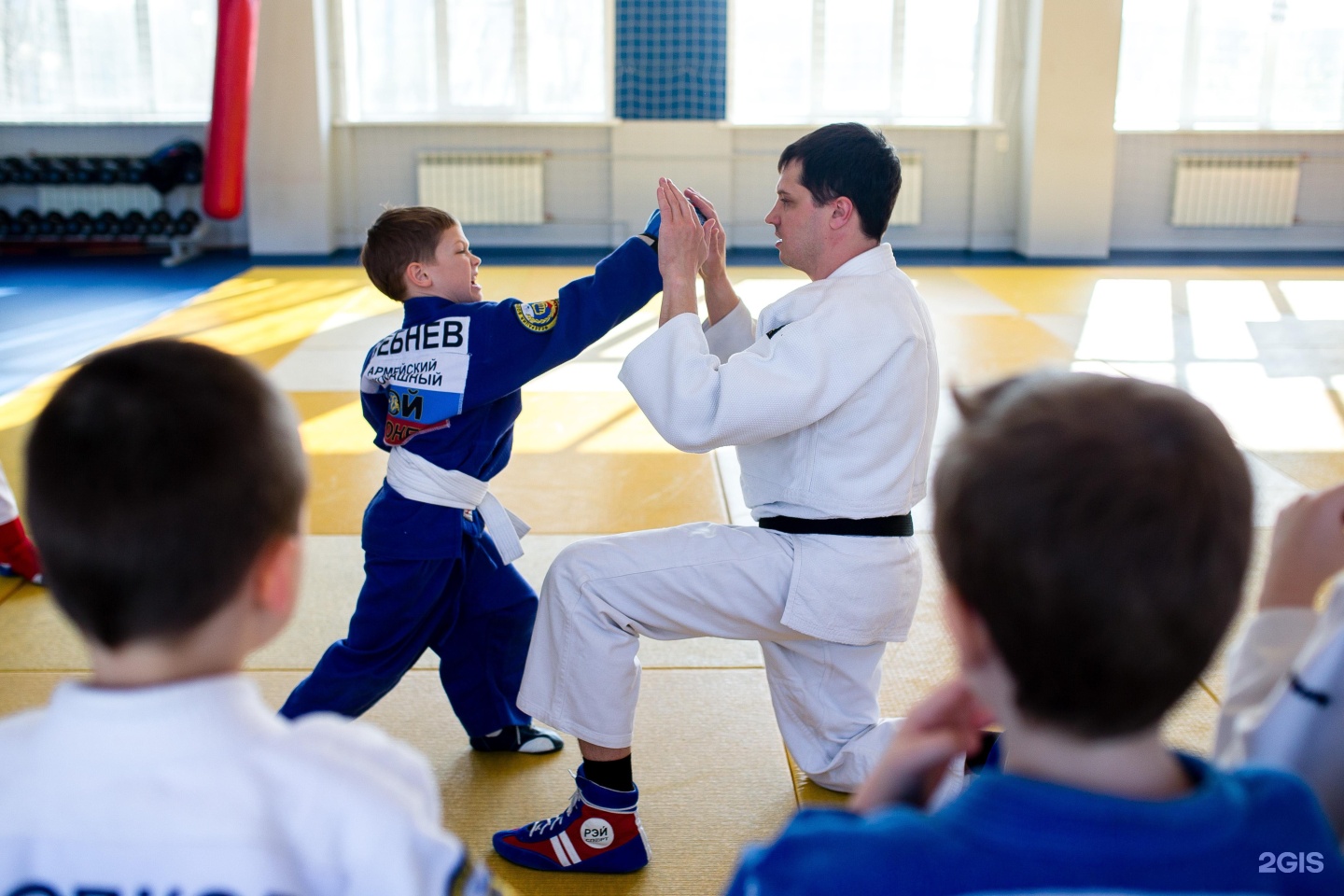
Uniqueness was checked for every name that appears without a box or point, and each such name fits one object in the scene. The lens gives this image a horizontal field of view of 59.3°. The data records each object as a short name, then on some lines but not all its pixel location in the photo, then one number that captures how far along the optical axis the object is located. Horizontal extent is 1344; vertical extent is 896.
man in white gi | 2.12
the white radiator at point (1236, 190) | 11.04
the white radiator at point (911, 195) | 11.04
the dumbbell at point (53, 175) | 10.42
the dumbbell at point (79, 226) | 10.57
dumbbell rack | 10.46
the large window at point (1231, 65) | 10.80
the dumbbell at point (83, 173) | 10.47
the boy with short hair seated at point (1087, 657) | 0.84
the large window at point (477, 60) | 10.82
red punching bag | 8.95
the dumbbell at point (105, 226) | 10.55
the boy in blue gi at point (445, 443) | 2.27
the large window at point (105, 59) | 10.79
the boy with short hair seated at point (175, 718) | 0.90
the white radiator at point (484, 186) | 10.99
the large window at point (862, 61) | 10.90
